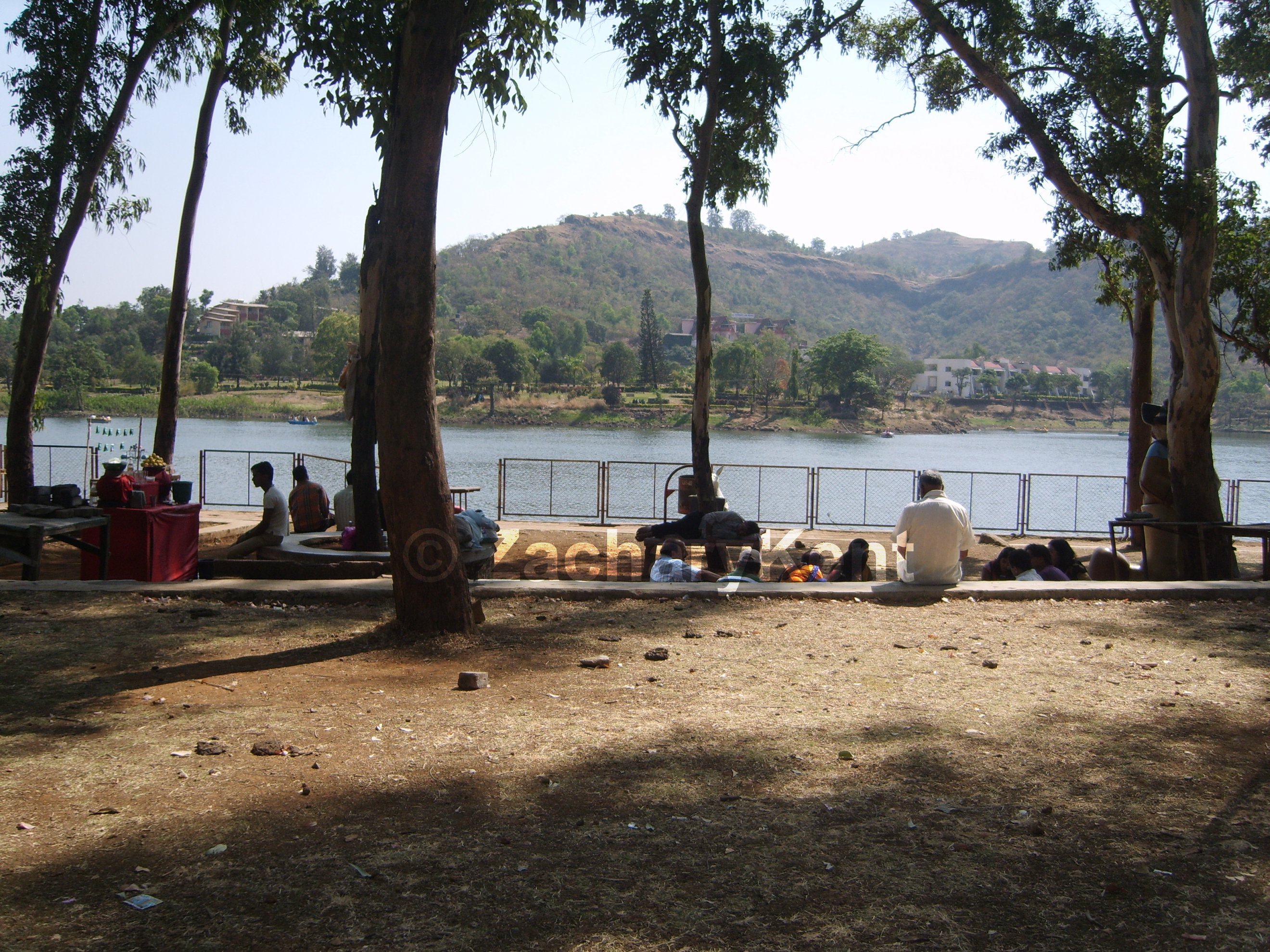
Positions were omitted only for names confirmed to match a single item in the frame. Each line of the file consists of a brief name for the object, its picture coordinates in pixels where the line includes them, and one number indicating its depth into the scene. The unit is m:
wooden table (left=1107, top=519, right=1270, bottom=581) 8.57
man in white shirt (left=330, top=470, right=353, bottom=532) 10.29
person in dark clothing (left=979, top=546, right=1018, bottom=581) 8.52
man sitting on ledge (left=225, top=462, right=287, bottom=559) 9.49
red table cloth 8.41
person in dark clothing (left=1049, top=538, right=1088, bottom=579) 8.52
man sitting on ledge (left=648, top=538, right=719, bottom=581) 8.00
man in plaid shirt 10.45
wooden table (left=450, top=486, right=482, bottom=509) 12.01
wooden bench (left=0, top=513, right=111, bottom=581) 7.51
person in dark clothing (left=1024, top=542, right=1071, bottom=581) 8.20
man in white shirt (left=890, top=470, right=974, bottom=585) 7.18
